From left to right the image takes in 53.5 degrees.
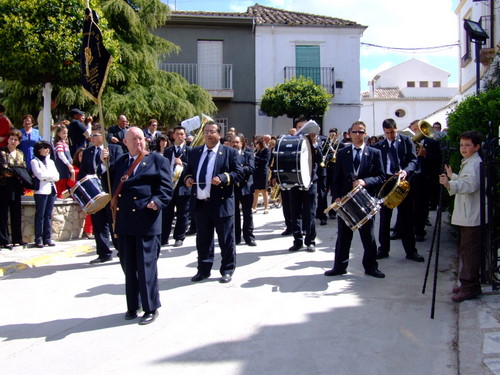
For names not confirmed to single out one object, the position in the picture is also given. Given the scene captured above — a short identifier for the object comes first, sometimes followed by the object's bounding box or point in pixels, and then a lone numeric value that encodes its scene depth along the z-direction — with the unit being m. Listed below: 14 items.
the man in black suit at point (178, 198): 9.01
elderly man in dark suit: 5.03
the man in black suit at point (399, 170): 7.46
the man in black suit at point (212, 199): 6.44
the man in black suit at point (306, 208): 8.16
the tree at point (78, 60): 9.23
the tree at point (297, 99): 20.88
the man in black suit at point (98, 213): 7.68
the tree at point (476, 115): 6.36
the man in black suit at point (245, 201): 8.85
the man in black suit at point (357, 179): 6.54
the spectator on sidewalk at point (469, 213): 5.27
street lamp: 9.04
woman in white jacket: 8.73
